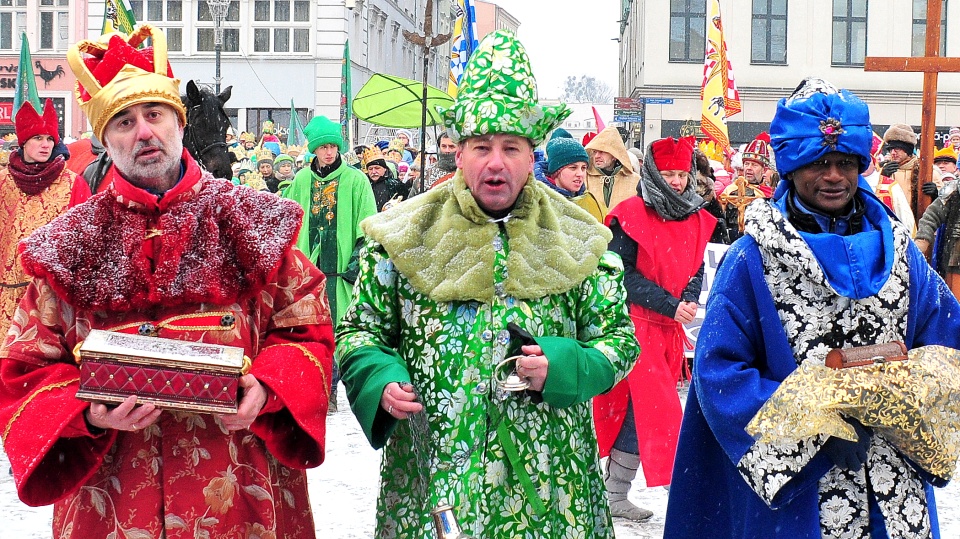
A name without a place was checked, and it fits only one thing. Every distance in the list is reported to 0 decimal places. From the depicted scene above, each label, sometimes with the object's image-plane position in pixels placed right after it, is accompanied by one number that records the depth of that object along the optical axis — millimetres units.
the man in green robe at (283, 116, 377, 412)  8070
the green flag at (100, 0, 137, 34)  13211
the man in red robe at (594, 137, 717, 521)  5406
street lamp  20625
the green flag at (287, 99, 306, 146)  28647
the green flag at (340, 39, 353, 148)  21859
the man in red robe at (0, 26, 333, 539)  2719
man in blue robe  2949
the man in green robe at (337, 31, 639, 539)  2939
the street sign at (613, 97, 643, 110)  26984
